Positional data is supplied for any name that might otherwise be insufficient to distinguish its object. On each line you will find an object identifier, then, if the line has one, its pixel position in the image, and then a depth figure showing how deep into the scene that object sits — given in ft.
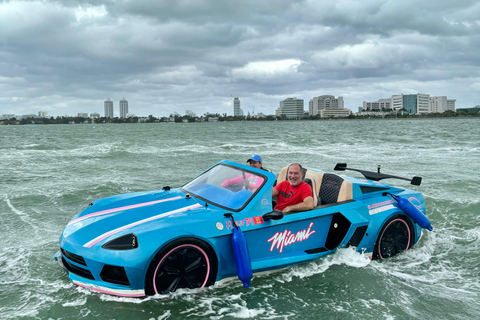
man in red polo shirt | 17.33
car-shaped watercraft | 13.01
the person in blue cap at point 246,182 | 16.29
